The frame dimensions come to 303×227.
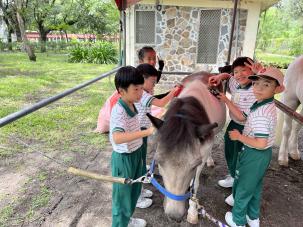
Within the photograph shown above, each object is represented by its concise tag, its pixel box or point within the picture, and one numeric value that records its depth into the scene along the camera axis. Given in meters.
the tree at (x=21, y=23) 14.41
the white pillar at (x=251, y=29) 9.35
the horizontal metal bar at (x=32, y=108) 1.88
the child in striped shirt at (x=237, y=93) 2.80
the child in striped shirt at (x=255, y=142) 2.15
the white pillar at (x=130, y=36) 9.49
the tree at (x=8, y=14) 23.08
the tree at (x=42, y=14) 21.83
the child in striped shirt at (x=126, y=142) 2.01
